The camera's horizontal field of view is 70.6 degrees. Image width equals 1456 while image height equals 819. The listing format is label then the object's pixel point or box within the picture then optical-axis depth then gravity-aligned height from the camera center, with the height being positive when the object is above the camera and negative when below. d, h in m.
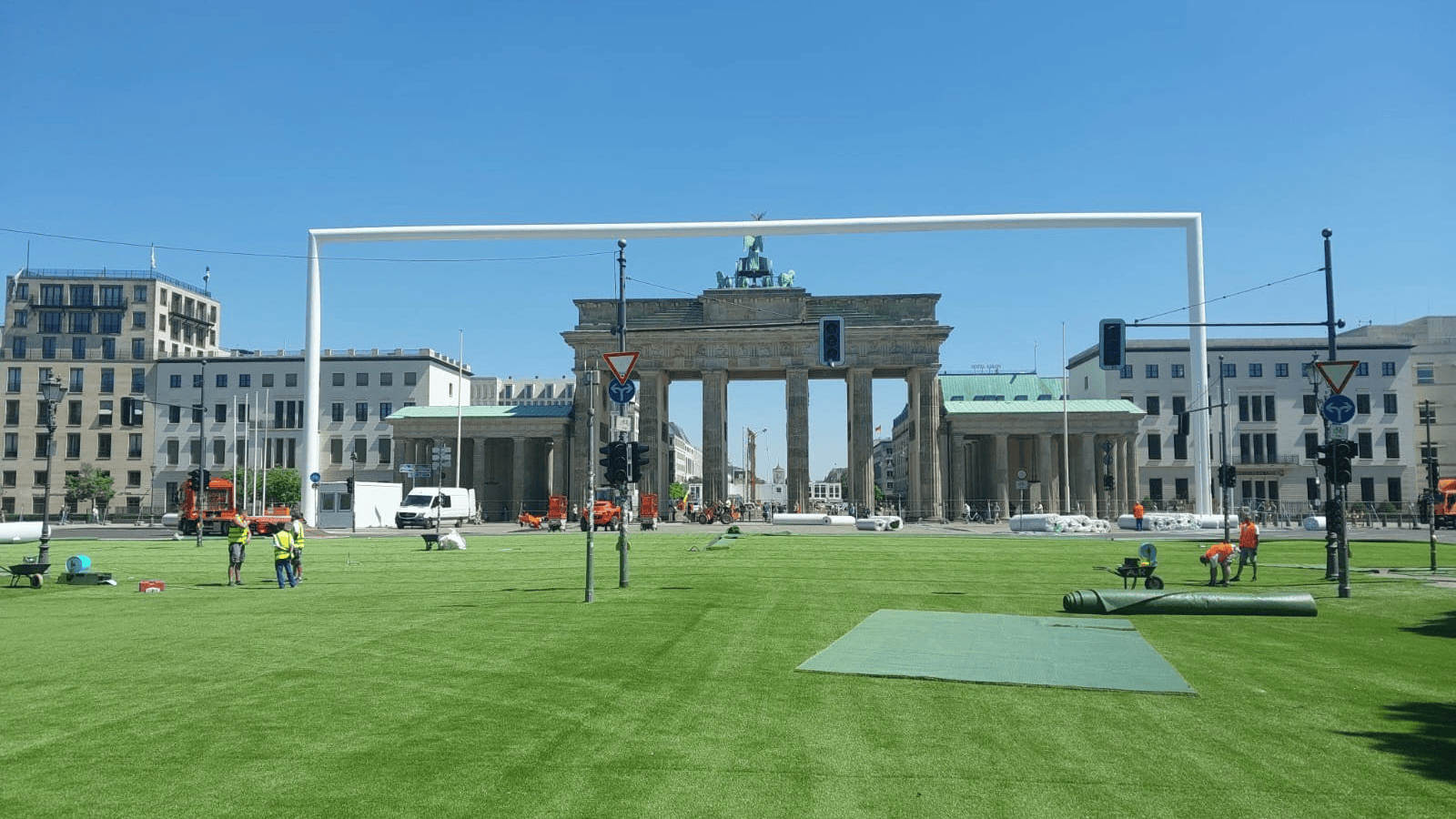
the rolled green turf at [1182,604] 17.67 -2.31
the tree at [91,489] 99.50 -1.11
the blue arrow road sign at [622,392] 22.53 +1.81
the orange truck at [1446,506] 66.88 -2.48
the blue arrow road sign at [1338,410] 22.02 +1.29
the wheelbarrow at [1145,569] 21.86 -2.10
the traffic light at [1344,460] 21.94 +0.21
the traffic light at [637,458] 21.93 +0.35
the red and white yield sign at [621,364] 21.25 +2.28
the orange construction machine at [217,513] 54.91 -2.18
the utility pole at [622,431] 22.22 +0.93
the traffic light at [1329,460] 22.28 +0.22
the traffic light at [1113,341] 33.41 +4.23
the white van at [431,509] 69.25 -2.31
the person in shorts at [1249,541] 24.94 -1.74
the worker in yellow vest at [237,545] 24.73 -1.67
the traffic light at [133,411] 48.65 +3.24
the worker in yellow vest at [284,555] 23.22 -1.81
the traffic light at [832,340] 35.56 +4.60
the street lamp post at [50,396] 26.76 +2.20
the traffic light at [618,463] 21.81 +0.23
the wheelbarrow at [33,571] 23.64 -2.15
